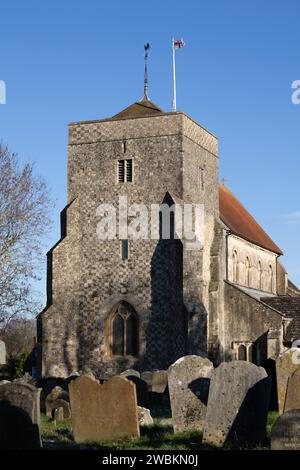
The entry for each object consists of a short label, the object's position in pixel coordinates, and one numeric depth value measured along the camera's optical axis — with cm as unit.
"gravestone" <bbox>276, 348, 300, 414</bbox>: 1559
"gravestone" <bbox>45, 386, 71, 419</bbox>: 1864
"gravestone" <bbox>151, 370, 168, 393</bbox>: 2381
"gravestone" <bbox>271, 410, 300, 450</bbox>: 1116
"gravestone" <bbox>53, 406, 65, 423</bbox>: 1833
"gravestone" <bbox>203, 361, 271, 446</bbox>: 1373
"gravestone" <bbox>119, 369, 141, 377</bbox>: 2158
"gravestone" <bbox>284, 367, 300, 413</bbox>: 1400
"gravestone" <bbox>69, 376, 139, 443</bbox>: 1452
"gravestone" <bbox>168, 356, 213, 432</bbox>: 1549
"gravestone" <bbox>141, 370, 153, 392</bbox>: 2377
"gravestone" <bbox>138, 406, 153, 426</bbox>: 1638
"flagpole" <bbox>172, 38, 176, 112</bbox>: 3444
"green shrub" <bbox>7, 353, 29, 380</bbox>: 3715
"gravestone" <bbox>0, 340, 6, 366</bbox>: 2894
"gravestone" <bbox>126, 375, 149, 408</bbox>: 1912
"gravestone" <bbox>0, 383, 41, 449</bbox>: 1309
